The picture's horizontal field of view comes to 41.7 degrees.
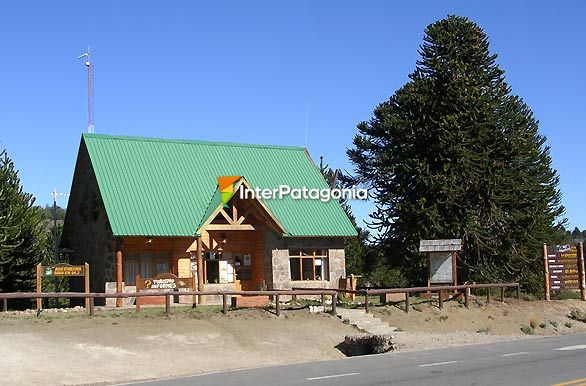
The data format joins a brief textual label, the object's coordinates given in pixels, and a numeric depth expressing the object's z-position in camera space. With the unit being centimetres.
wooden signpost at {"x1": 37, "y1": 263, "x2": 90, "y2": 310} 2681
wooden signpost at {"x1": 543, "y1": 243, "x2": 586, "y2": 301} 3509
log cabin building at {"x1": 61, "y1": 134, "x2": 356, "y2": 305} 3312
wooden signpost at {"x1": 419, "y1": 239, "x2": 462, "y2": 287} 3162
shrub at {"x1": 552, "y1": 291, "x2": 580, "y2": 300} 3641
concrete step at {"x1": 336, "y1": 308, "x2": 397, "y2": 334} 2658
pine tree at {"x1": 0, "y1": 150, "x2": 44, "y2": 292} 3500
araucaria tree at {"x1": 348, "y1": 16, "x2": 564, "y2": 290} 3747
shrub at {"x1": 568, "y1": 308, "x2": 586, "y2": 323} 3143
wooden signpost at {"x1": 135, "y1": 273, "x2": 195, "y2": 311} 2708
